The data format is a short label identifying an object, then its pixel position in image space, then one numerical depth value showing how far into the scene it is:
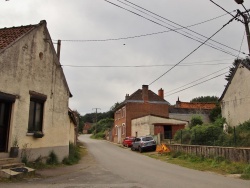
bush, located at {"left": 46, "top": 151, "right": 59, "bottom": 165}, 16.73
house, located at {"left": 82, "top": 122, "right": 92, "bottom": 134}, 140.77
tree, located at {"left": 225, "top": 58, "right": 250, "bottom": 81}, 28.39
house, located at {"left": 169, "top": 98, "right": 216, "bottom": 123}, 57.28
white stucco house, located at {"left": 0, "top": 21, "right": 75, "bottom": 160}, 13.55
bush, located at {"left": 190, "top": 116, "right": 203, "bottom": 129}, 40.56
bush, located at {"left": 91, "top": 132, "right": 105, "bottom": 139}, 85.85
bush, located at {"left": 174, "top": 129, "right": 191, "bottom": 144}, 26.93
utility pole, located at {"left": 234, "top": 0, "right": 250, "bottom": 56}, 14.74
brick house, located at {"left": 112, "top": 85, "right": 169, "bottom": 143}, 52.75
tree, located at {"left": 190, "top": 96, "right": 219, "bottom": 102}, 93.56
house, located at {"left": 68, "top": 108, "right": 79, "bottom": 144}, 27.86
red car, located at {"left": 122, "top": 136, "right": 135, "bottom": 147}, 42.09
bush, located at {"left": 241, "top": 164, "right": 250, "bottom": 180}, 14.26
